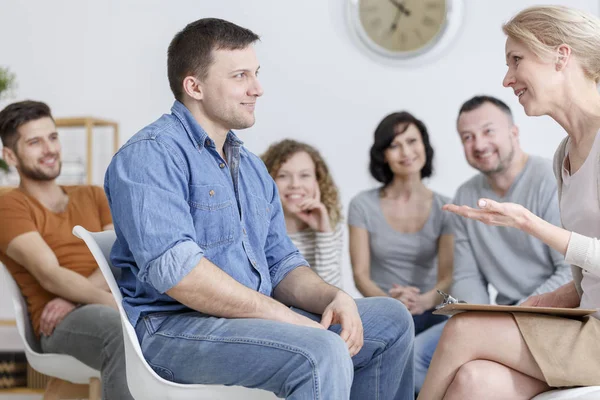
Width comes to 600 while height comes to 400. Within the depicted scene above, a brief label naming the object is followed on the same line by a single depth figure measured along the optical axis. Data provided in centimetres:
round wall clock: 437
